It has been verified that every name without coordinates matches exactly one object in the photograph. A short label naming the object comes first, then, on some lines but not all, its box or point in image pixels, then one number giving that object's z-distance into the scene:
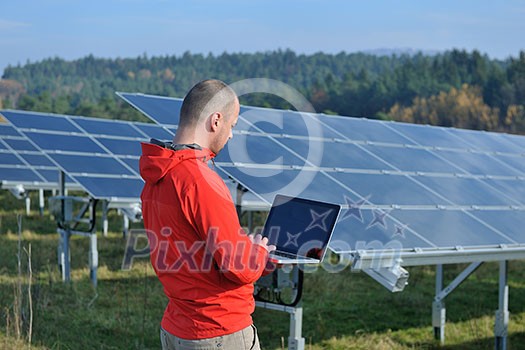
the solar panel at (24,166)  15.62
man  3.16
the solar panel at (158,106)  8.38
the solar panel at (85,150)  10.55
